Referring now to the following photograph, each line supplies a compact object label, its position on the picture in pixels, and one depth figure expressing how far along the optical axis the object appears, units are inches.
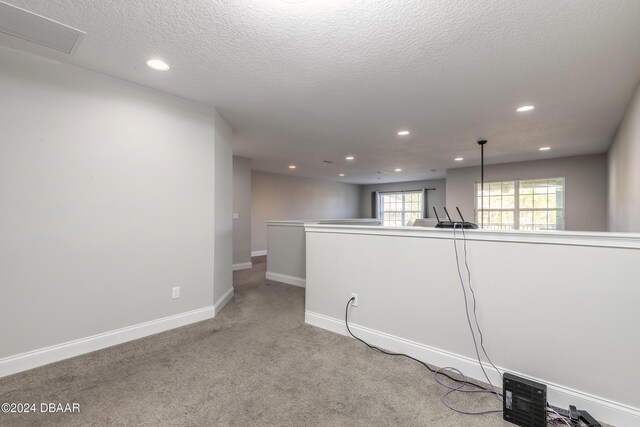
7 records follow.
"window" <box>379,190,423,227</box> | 409.1
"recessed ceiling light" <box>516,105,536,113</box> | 126.8
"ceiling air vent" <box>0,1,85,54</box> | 69.0
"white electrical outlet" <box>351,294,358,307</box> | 106.3
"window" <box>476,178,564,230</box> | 246.1
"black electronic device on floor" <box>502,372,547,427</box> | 61.3
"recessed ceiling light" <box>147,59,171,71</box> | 91.0
